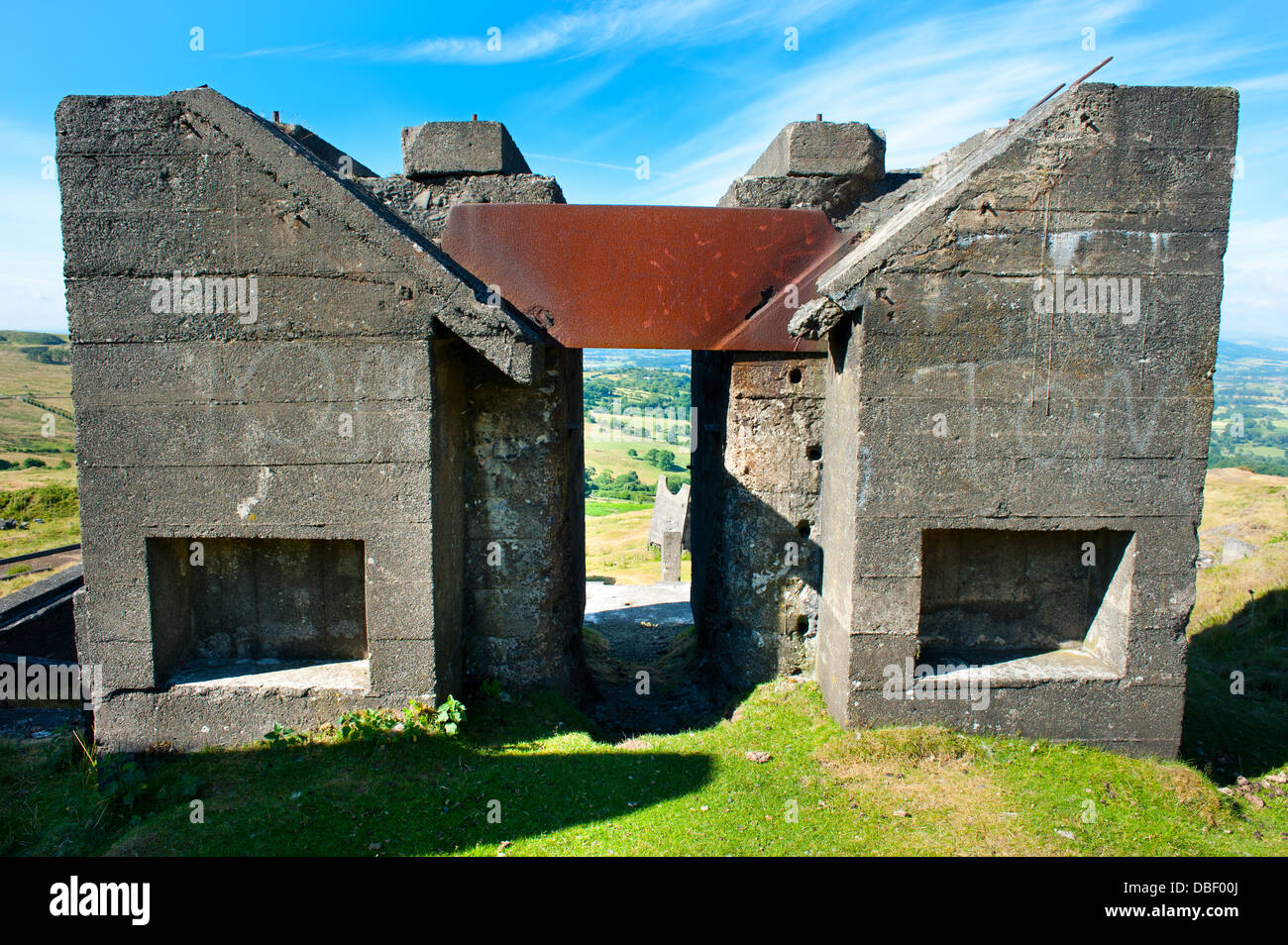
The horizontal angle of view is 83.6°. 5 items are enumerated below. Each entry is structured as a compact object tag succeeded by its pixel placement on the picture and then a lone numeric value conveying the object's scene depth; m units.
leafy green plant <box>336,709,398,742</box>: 5.70
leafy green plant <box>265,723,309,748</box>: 5.73
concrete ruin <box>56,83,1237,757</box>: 5.50
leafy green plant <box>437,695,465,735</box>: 5.85
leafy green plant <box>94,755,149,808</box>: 5.32
